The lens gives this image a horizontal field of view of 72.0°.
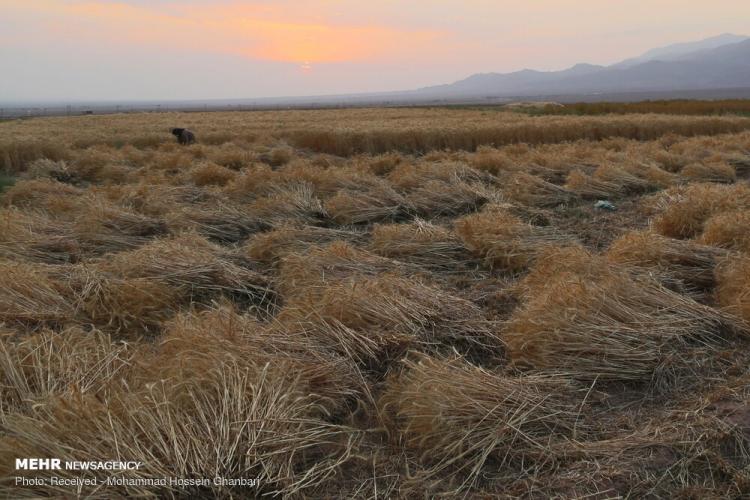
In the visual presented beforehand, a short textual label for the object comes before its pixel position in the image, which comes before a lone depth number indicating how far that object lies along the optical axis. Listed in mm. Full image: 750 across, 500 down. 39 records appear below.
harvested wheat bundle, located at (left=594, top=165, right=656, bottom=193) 8741
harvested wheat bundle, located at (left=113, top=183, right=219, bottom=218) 6875
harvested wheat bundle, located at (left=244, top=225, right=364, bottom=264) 5279
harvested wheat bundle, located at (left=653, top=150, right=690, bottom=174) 10492
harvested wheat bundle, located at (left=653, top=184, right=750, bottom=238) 6023
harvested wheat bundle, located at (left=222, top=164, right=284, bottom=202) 7820
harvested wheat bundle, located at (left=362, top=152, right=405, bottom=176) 10648
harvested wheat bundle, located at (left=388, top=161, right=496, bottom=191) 8438
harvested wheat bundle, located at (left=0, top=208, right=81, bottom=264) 4953
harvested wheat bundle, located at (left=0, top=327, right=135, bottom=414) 2568
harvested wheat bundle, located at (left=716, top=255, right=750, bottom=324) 3615
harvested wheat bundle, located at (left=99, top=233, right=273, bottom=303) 4230
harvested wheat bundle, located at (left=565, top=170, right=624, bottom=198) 8281
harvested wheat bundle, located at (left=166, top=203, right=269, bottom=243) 6160
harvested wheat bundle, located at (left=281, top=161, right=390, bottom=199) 8117
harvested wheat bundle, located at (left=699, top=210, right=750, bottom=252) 5027
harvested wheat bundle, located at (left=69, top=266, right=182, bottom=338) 3730
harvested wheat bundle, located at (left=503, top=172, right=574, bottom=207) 7785
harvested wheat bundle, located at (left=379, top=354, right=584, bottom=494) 2385
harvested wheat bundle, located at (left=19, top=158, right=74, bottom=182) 10406
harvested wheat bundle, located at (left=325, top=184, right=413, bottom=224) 6930
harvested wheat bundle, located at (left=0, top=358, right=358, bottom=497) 2092
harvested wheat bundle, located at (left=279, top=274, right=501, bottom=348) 3436
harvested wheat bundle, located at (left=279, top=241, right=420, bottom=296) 4281
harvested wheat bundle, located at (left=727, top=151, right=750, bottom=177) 10777
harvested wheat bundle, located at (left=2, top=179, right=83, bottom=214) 6943
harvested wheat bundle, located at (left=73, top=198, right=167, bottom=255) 5547
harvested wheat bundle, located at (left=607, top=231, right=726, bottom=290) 4480
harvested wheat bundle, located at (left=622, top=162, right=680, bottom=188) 8930
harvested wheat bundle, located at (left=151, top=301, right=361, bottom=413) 2766
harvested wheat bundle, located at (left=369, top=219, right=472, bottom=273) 5156
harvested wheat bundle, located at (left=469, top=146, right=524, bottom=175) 9836
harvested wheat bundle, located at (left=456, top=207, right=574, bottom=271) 5094
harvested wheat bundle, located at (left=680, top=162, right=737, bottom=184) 9664
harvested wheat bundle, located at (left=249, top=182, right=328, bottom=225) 6734
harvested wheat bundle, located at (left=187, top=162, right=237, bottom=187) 9156
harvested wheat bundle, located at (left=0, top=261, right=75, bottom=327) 3520
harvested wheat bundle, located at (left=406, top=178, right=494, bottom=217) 7438
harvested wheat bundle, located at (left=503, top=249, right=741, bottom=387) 3088
